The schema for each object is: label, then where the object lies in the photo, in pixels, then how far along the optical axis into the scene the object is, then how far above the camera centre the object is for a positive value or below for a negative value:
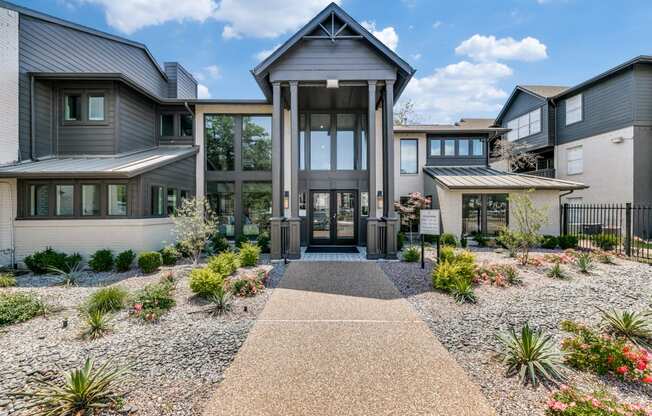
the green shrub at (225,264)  7.10 -1.47
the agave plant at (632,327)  4.19 -1.76
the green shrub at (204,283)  5.84 -1.55
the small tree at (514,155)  19.72 +3.53
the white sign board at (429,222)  8.77 -0.46
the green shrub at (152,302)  5.03 -1.77
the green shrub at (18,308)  4.95 -1.82
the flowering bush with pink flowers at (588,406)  2.55 -1.81
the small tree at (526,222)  8.70 -0.45
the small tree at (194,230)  8.86 -0.73
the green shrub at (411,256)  9.38 -1.58
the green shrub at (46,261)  8.33 -1.59
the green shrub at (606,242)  10.74 -1.28
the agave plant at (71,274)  7.39 -1.84
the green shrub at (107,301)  5.25 -1.74
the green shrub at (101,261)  8.51 -1.61
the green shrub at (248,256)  8.72 -1.48
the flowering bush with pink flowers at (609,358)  3.27 -1.80
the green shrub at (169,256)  9.14 -1.55
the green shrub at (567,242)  11.61 -1.38
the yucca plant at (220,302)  5.32 -1.79
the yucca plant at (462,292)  5.81 -1.72
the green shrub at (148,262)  8.29 -1.58
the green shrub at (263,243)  11.04 -1.38
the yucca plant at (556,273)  7.42 -1.69
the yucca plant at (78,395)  2.76 -1.88
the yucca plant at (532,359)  3.26 -1.78
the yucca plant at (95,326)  4.40 -1.87
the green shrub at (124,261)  8.52 -1.59
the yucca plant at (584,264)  7.89 -1.56
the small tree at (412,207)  13.20 -0.01
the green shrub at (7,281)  7.19 -1.86
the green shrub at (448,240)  12.04 -1.37
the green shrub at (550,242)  11.73 -1.41
